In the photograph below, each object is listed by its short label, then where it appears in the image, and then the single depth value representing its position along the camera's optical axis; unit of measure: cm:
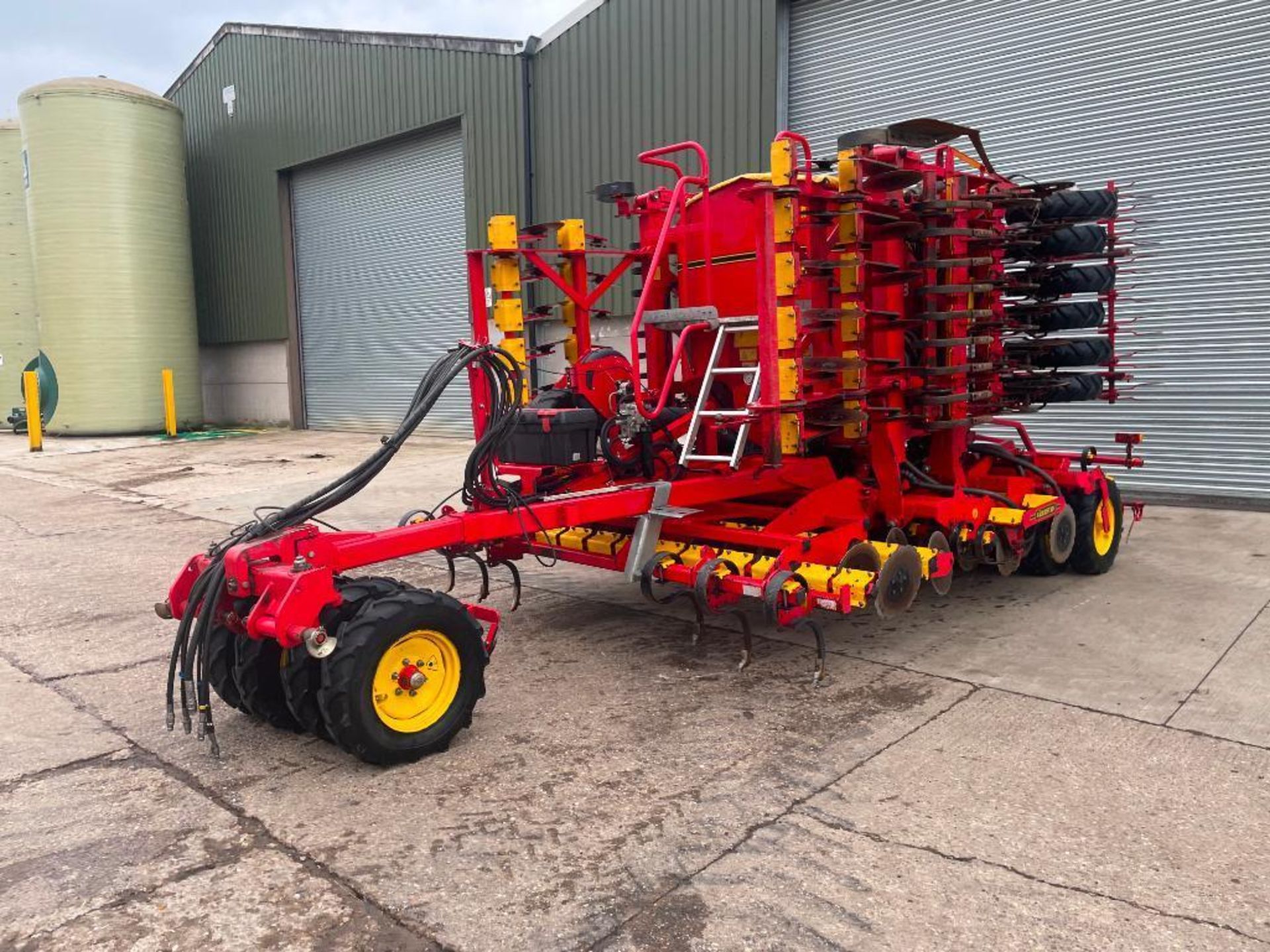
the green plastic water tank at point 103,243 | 1948
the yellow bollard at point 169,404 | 2031
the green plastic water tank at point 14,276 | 2169
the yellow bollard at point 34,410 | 1786
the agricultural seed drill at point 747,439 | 391
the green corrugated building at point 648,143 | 897
